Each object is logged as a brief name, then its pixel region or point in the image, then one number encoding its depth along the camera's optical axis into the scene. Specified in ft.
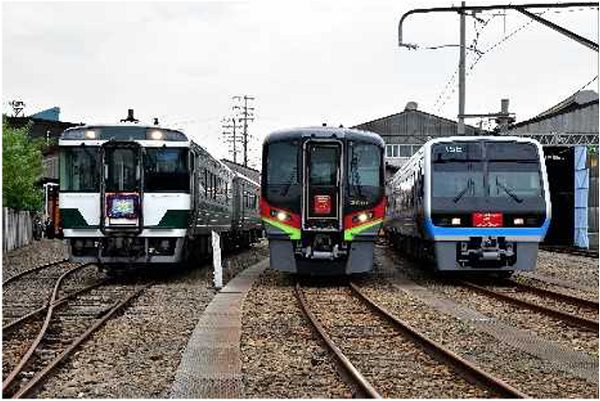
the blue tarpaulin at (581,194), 119.44
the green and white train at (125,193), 61.26
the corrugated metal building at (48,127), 217.15
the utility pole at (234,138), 288.73
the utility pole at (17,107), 241.37
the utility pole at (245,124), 281.54
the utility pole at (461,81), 104.27
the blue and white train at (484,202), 60.34
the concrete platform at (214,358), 26.55
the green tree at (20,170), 130.21
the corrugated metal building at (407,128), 247.29
